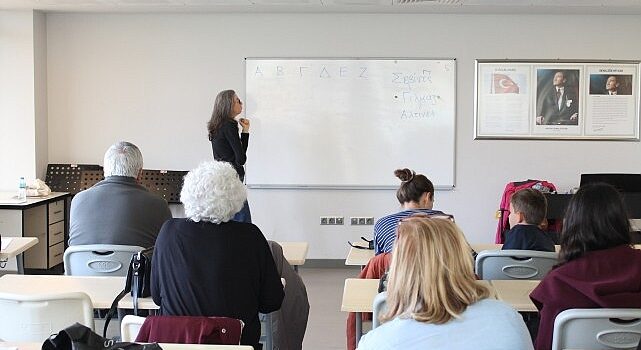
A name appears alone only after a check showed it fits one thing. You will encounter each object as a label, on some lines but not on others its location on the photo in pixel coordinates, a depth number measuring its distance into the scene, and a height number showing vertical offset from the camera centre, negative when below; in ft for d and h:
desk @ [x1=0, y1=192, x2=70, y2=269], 20.56 -2.23
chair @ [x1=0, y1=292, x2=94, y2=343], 8.77 -1.99
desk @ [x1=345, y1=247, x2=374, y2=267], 13.15 -1.98
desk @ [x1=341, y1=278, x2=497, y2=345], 9.63 -1.99
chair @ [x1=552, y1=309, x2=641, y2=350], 8.21 -2.02
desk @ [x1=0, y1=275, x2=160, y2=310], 10.04 -2.02
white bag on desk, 21.84 -1.27
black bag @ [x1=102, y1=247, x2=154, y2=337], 9.93 -1.77
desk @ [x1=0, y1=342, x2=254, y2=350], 7.66 -2.05
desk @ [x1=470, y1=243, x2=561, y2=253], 14.84 -1.99
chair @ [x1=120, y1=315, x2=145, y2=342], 8.30 -2.01
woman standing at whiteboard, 18.90 +0.38
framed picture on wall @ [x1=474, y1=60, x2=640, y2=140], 22.56 +1.47
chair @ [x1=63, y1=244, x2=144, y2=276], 11.81 -1.81
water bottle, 21.31 -1.33
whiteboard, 22.77 +0.81
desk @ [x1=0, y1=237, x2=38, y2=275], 13.51 -1.90
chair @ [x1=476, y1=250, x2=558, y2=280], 11.55 -1.82
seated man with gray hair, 12.57 -1.09
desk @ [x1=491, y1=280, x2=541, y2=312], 9.77 -2.00
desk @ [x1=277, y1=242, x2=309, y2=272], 12.98 -1.91
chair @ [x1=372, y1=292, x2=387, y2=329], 8.62 -1.81
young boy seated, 12.32 -1.27
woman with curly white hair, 9.10 -1.41
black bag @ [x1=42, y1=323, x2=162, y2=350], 6.17 -1.63
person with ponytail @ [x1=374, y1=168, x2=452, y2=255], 12.41 -1.04
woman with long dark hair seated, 8.62 -1.34
